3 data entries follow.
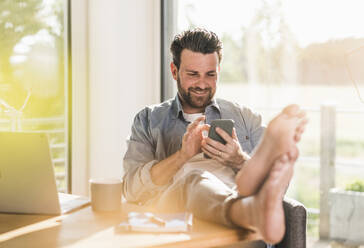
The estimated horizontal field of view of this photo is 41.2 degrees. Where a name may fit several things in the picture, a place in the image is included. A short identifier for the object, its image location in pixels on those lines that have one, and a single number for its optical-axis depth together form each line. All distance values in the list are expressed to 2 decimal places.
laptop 1.35
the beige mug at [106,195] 1.46
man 1.21
